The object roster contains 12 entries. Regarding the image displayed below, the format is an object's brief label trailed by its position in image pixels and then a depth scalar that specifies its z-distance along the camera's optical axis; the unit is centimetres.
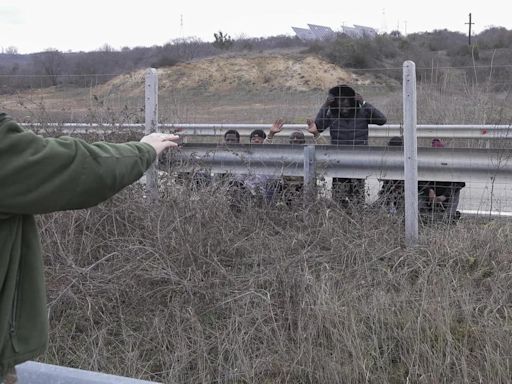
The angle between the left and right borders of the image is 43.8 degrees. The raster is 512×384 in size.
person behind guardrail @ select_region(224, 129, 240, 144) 677
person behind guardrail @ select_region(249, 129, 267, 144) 697
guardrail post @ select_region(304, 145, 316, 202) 535
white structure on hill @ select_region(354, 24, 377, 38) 4035
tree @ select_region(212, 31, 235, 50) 6031
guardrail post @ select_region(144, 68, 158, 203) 571
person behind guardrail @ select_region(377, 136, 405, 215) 516
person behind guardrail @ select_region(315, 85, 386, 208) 674
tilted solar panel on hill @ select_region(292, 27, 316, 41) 4356
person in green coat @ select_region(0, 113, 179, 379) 183
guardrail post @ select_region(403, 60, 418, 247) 496
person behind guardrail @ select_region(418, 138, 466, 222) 534
